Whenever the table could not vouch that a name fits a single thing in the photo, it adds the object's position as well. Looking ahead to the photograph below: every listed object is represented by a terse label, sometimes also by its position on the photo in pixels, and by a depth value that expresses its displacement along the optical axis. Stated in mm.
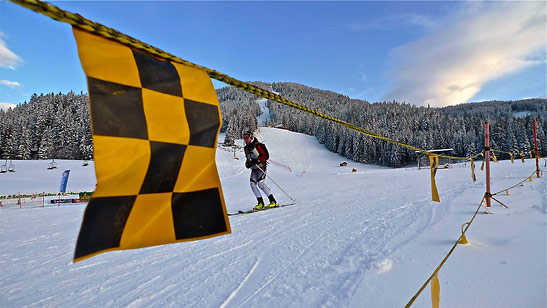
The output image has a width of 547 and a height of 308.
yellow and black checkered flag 1113
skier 6984
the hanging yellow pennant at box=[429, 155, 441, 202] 6082
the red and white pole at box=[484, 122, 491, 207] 5730
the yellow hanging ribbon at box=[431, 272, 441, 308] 1668
